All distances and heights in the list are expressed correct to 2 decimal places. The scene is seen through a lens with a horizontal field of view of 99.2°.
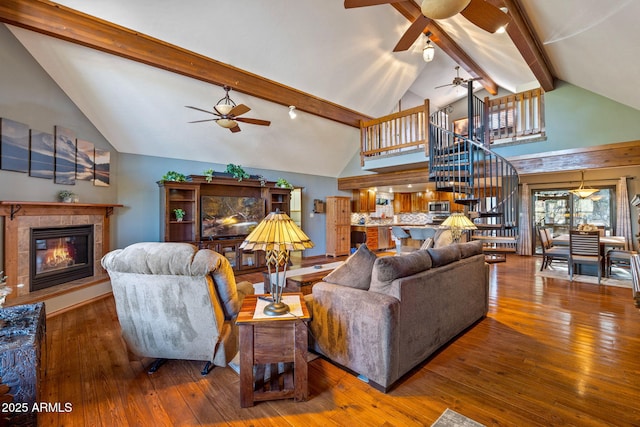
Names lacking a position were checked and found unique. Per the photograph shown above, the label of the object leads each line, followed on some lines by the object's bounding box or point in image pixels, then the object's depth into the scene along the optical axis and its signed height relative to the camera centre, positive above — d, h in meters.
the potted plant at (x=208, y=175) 5.18 +0.78
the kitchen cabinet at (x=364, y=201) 8.64 +0.49
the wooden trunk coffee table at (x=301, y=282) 3.25 -0.80
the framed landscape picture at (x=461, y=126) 8.05 +2.72
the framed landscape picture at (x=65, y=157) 3.65 +0.82
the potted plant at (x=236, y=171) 5.61 +0.93
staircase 4.71 +0.81
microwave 8.89 +0.30
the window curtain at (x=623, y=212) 6.11 +0.10
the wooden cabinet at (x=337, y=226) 7.80 -0.29
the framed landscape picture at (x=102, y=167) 4.29 +0.78
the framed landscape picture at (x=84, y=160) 3.98 +0.84
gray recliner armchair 1.94 -0.64
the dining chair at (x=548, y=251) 5.17 -0.68
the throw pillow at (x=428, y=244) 4.36 -0.45
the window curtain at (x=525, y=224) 7.61 -0.22
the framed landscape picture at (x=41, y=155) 3.33 +0.77
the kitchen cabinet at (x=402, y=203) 10.24 +0.50
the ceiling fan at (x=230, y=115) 3.64 +1.41
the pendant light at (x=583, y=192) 5.98 +0.54
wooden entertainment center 5.00 +0.14
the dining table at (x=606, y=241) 4.61 -0.44
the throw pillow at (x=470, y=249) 2.86 -0.36
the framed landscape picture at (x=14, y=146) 3.01 +0.80
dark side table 1.38 -0.84
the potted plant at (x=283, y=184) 6.43 +0.76
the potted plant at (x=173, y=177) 4.94 +0.71
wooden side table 1.73 -0.86
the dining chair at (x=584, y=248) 4.50 -0.55
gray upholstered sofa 1.88 -0.73
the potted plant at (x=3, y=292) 1.73 -0.49
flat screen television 5.48 +0.02
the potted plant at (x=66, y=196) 3.71 +0.27
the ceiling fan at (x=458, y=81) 6.71 +3.37
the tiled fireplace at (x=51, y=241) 3.13 -0.34
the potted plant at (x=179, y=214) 5.16 +0.04
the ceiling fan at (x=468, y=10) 1.96 +1.81
